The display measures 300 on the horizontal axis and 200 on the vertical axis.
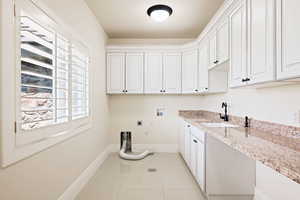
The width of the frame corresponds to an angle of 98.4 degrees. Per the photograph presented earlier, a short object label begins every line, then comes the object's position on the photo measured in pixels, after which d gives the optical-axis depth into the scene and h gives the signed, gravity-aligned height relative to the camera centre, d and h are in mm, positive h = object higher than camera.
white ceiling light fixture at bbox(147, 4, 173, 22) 2117 +1464
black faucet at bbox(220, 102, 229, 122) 2160 -251
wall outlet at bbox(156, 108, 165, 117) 3269 -328
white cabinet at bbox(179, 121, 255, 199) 1642 -920
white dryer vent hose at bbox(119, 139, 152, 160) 2757 -1222
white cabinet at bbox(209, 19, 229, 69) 1779 +827
